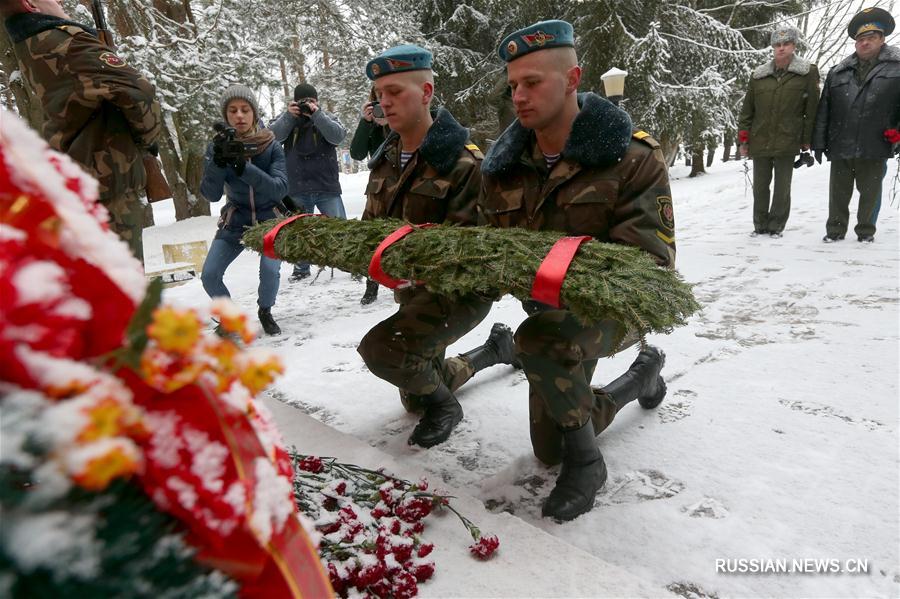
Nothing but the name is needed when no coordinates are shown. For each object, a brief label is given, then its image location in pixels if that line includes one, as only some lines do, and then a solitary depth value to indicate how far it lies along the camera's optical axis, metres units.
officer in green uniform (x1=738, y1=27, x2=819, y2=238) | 6.23
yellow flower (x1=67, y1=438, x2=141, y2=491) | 0.48
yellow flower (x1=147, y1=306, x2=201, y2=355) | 0.52
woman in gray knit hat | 4.25
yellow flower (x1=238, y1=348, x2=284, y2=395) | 0.60
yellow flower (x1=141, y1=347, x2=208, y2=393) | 0.55
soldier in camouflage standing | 2.94
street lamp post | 5.89
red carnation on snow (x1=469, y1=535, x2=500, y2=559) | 1.60
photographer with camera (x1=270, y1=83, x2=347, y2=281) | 6.05
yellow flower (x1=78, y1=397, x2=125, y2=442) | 0.49
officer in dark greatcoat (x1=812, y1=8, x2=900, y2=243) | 5.50
